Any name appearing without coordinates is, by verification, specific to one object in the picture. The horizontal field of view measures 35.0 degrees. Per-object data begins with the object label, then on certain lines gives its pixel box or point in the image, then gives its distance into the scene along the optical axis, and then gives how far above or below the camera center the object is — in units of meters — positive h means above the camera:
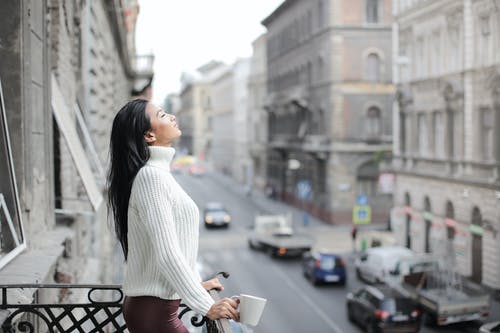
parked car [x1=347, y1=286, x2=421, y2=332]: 18.50 -4.27
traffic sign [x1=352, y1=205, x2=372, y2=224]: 33.84 -3.46
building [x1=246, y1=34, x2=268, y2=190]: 68.00 +1.85
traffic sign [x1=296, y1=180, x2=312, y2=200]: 43.81 -3.13
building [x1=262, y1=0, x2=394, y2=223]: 43.69 +1.71
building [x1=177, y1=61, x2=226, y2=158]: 112.00 +3.28
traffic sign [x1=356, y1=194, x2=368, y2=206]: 35.00 -2.98
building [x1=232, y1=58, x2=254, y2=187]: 78.44 +1.39
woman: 3.67 -0.43
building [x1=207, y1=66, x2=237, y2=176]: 89.06 +1.22
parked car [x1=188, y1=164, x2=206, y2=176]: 93.50 -4.15
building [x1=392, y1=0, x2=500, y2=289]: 20.95 +0.02
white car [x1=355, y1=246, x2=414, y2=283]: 25.53 -4.28
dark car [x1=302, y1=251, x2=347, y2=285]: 26.19 -4.52
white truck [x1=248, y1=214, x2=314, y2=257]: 32.56 -4.44
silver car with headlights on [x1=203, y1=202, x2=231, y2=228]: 42.62 -4.52
